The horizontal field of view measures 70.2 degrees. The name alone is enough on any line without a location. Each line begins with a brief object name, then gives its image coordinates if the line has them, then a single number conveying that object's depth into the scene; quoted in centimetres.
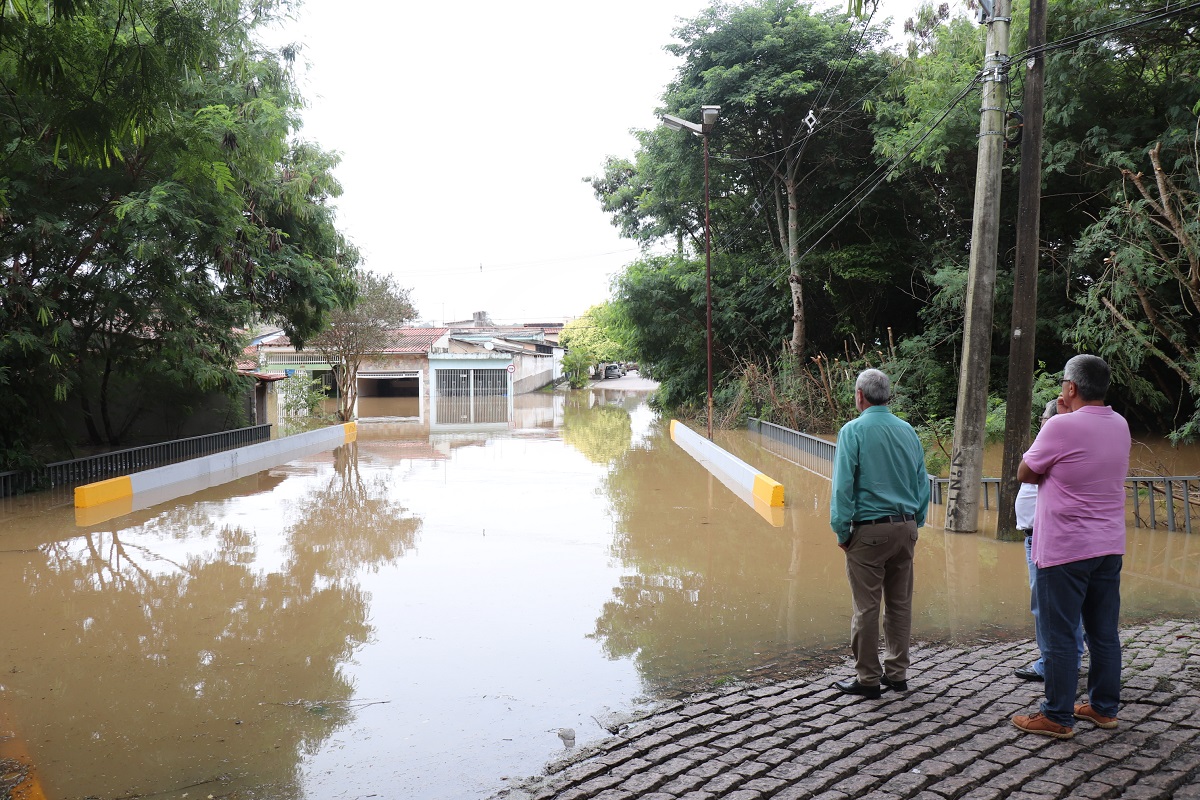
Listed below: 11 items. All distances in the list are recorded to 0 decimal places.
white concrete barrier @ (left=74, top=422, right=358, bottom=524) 1268
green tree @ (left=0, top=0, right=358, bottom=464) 622
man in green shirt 459
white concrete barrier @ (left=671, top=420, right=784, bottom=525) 1302
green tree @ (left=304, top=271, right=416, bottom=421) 3081
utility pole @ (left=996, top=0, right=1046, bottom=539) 928
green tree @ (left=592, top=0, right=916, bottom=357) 2303
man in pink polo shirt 394
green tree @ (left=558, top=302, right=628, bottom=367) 7011
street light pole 1998
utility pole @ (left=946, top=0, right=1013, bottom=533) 960
